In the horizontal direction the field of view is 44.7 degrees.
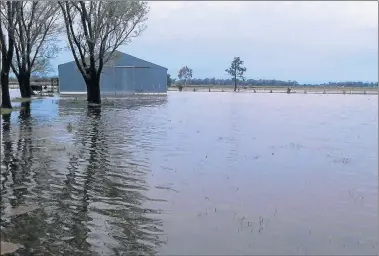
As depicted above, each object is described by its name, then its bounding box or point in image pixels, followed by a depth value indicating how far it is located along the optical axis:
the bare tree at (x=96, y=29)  31.91
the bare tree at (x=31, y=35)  34.56
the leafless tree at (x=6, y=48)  24.53
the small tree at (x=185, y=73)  133.00
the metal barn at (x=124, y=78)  57.78
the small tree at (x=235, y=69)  109.25
